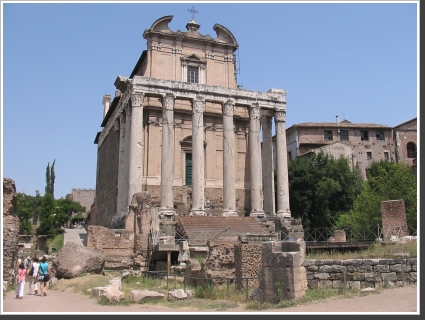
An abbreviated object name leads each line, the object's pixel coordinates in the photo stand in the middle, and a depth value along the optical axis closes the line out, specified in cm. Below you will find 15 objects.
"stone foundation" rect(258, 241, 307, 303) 1075
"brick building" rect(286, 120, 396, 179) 5006
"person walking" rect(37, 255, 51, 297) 1357
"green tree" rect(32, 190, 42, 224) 7246
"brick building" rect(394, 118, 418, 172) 5009
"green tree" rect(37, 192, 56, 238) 5400
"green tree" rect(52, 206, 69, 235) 5466
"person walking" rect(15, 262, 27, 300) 1243
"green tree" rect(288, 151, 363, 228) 3872
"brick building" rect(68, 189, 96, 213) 10112
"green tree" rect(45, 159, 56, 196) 7431
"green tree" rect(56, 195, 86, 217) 7834
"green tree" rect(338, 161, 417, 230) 2836
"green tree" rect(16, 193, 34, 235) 5716
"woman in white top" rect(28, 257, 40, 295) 1411
